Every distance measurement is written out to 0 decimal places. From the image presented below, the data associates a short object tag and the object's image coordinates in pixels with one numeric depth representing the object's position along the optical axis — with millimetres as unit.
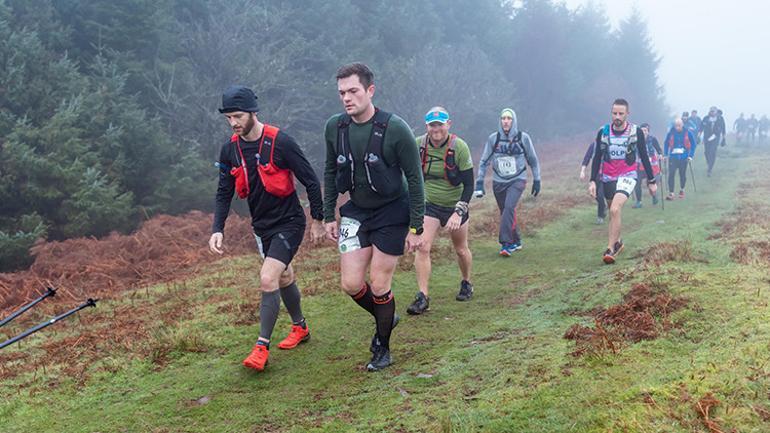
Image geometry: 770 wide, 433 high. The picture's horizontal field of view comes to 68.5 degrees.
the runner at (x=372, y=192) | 4918
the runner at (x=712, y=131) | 24422
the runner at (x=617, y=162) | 8938
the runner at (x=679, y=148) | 18047
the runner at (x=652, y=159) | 16469
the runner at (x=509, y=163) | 9930
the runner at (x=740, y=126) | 44622
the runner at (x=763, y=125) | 45612
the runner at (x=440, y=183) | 6855
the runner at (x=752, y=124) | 43250
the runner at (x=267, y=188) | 5172
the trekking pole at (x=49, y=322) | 2538
